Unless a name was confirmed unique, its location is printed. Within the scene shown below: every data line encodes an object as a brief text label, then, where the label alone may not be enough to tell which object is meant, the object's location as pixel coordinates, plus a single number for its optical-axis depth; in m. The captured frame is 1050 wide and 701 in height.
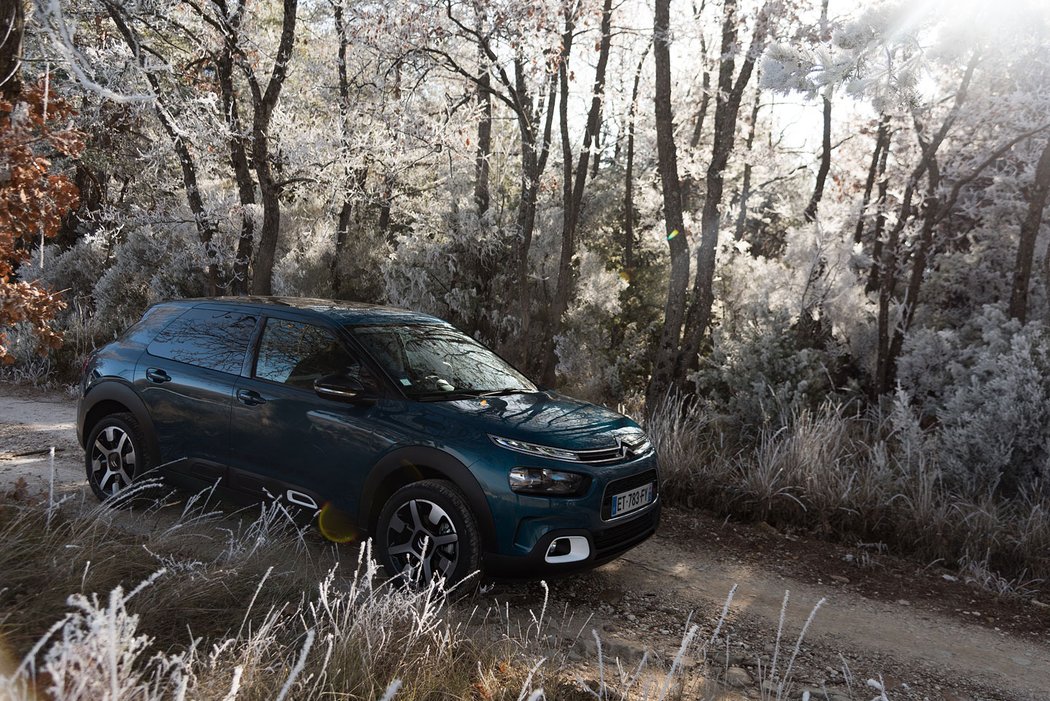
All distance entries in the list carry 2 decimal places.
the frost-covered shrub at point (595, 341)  12.45
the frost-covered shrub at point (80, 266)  17.45
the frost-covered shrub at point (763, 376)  8.21
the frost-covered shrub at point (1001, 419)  6.45
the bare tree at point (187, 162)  10.66
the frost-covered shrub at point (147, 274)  15.34
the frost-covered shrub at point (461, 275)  13.59
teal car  4.05
